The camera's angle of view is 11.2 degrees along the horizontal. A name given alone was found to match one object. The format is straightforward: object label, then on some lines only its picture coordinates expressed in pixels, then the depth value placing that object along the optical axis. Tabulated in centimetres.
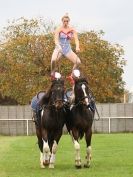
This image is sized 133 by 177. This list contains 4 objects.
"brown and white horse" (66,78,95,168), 1903
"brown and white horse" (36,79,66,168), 1864
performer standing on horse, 1930
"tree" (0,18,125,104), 6481
